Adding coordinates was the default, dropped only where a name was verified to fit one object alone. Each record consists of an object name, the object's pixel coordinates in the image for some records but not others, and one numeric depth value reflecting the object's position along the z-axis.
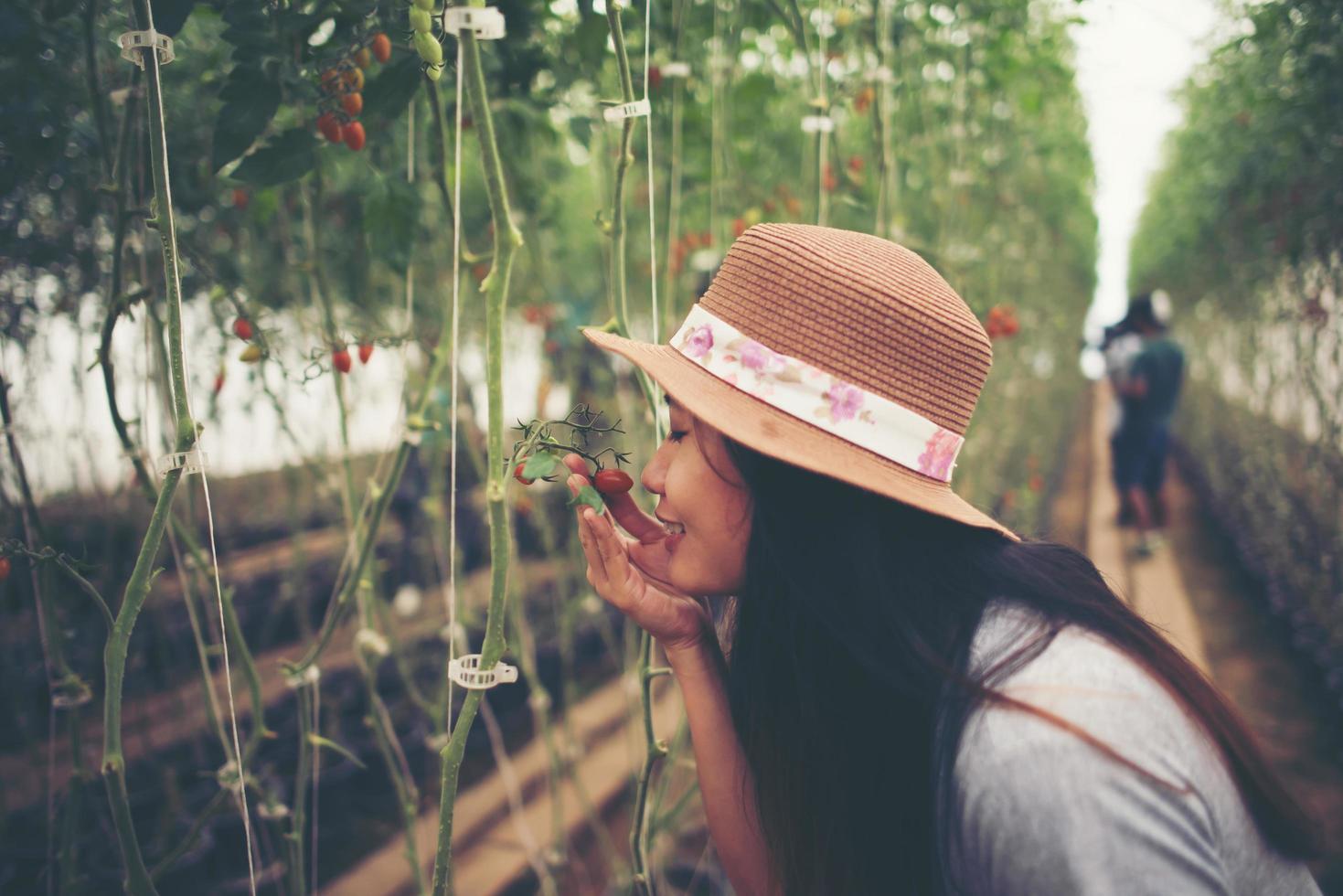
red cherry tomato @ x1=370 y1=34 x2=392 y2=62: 1.01
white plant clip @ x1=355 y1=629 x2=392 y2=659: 1.45
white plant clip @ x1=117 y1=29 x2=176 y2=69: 0.82
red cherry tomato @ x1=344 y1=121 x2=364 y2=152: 1.11
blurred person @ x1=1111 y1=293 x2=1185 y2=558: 5.54
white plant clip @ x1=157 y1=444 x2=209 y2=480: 0.85
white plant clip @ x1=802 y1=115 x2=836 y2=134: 1.36
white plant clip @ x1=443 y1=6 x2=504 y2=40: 0.78
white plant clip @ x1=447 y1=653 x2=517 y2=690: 0.85
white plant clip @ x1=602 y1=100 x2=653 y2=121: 1.01
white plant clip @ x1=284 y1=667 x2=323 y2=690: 1.25
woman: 0.83
